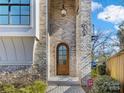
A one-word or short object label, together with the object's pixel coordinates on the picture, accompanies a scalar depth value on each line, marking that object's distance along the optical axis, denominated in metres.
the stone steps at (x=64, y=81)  5.60
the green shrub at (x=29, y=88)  4.03
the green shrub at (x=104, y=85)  3.25
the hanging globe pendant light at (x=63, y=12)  6.18
